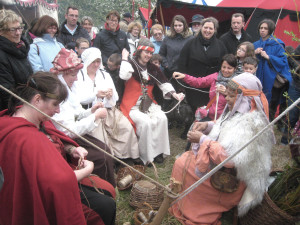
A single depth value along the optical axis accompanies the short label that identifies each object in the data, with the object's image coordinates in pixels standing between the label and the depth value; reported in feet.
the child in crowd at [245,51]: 12.85
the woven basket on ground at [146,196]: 9.00
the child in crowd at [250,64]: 12.02
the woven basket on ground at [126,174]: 10.57
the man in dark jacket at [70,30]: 15.38
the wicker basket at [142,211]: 7.93
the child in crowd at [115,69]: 12.90
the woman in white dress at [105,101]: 10.68
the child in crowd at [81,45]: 13.94
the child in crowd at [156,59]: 13.55
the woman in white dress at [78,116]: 8.85
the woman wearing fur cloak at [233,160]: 7.41
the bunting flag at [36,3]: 35.14
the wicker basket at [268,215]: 7.25
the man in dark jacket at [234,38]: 15.14
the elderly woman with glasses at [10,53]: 9.00
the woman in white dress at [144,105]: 12.16
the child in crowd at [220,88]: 11.50
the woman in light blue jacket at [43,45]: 11.21
